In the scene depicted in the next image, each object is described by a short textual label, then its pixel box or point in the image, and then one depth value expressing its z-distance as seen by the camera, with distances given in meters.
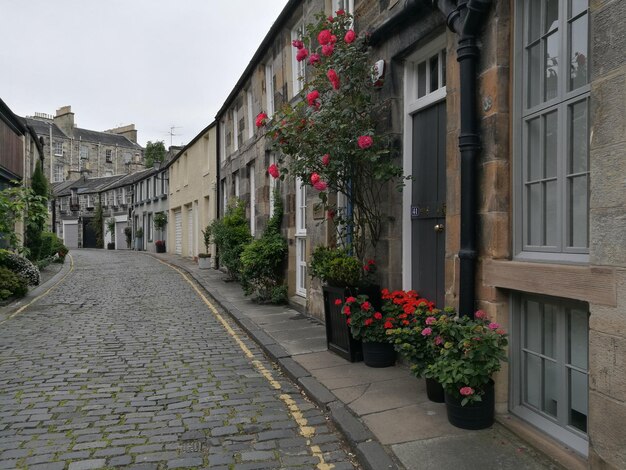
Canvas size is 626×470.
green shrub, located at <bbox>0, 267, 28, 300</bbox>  10.70
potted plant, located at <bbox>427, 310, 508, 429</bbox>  3.69
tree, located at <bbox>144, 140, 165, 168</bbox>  53.88
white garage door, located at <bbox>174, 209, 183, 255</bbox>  27.94
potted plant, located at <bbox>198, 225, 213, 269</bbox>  19.67
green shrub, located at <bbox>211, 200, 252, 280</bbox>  13.79
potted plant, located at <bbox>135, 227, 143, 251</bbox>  36.88
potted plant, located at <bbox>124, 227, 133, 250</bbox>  39.36
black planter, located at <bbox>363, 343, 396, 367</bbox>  5.69
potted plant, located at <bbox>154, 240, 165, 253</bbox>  31.17
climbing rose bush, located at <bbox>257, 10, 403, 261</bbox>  5.85
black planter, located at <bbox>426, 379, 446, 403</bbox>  4.50
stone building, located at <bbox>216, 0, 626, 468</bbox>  2.81
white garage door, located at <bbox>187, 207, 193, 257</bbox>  25.56
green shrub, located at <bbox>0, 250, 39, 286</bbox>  12.07
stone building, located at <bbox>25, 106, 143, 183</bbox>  55.78
